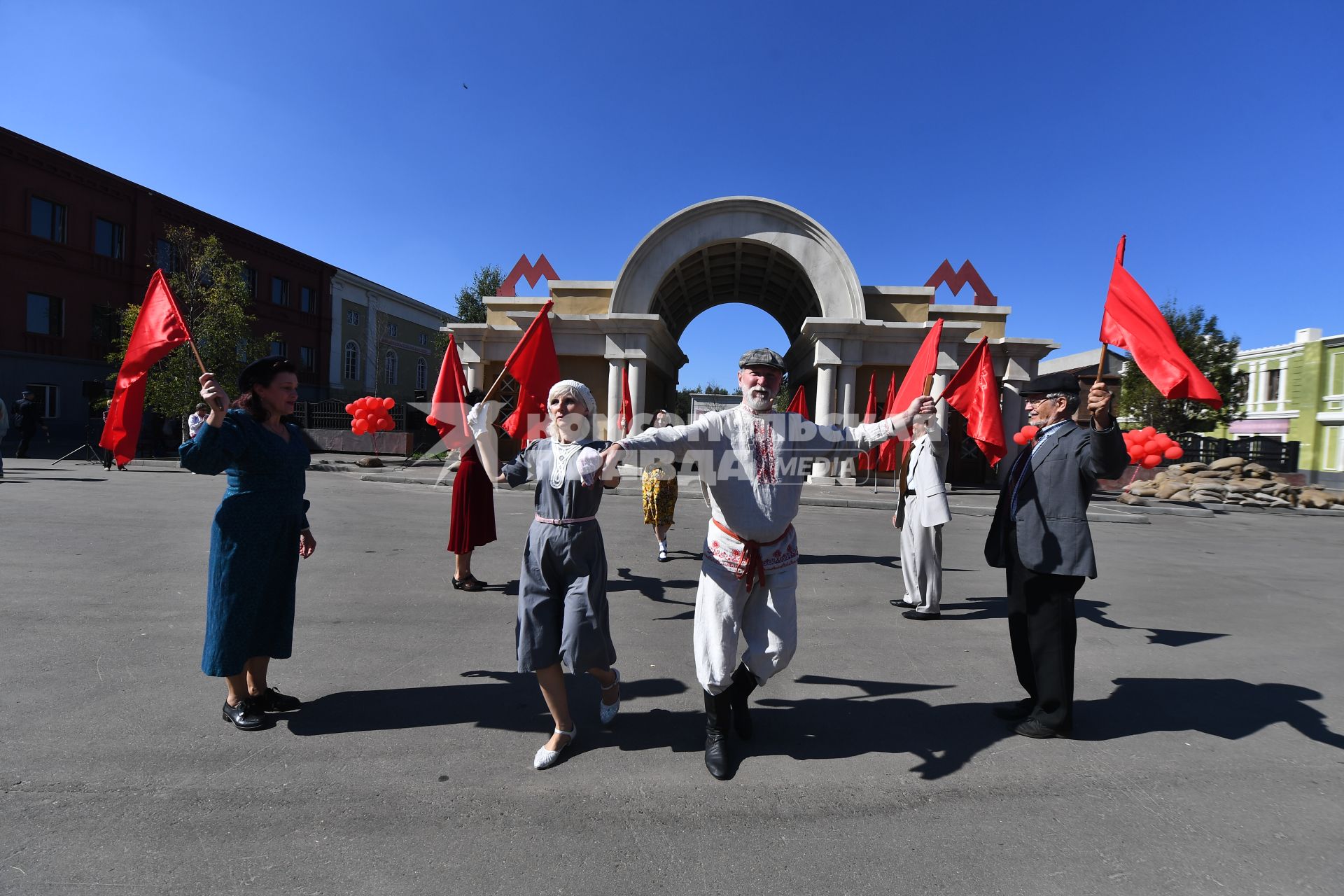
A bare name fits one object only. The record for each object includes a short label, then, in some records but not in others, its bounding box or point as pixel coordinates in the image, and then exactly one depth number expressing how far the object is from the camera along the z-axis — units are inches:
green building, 1307.8
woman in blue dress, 132.1
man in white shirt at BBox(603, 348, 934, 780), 128.0
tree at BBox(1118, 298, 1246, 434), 997.2
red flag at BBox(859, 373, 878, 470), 668.7
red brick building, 962.1
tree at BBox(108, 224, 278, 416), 845.8
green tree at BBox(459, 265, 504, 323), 1700.3
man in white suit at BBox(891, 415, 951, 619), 231.8
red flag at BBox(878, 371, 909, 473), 399.5
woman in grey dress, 125.8
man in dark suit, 140.9
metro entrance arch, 728.3
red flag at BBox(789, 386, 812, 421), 621.0
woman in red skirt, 249.0
